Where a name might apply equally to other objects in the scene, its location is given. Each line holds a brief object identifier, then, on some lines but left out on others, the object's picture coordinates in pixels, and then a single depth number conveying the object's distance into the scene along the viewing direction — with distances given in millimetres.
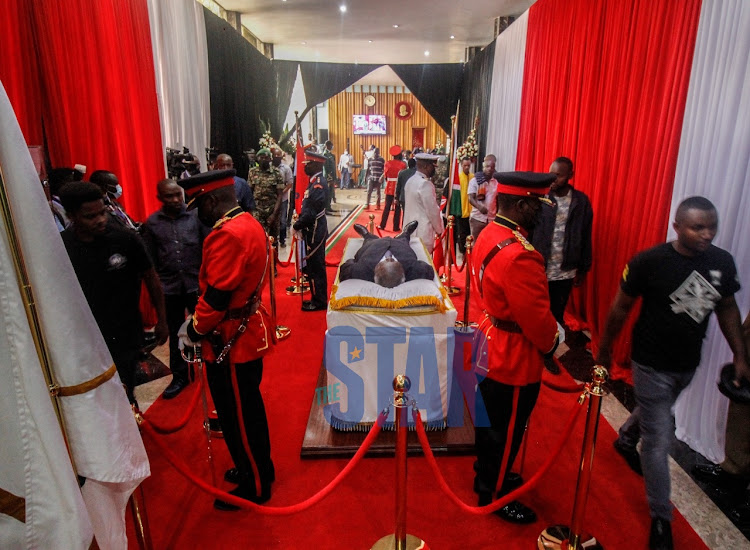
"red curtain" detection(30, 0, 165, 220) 3803
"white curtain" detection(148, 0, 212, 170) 5887
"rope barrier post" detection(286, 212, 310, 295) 5578
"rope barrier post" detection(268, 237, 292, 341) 4232
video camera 5343
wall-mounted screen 21531
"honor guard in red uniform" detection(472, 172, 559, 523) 2047
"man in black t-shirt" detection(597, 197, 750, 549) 2090
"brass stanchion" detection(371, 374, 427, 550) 1838
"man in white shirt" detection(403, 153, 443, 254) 5199
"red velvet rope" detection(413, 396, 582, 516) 1979
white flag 866
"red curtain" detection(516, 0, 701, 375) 3553
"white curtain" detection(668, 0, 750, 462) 2770
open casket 2818
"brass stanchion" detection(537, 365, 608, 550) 1959
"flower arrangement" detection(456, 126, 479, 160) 8223
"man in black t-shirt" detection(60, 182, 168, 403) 2336
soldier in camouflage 6301
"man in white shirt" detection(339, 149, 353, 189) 19828
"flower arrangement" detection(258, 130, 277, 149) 9394
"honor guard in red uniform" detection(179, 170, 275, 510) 2098
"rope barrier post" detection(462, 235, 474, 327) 3946
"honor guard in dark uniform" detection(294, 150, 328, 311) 5035
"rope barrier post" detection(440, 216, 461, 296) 5980
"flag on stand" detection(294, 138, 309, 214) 8000
